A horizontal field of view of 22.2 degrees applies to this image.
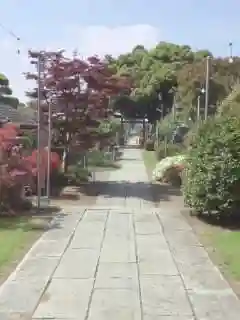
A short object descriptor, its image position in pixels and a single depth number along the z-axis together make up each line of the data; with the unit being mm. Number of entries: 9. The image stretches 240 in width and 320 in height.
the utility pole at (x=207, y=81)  25094
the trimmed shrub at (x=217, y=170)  14117
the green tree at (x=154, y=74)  58188
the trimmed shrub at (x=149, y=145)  55875
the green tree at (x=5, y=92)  44847
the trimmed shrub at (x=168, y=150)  37062
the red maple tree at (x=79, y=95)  21219
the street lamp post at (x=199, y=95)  37759
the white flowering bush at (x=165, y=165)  24941
